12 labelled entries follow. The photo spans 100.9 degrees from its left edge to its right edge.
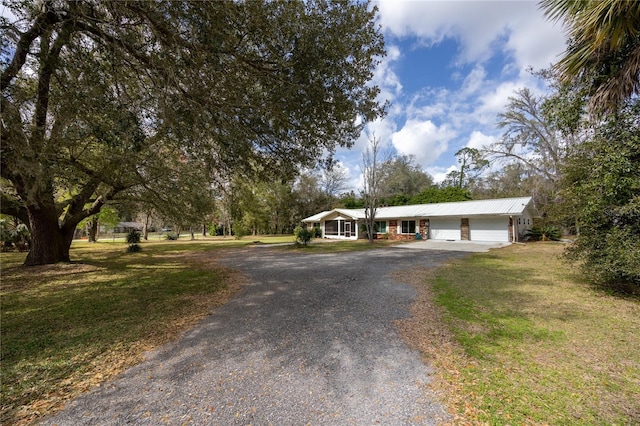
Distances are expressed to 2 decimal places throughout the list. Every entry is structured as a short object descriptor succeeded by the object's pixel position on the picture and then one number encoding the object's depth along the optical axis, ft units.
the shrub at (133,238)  62.28
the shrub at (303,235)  64.54
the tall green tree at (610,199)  18.12
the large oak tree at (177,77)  14.20
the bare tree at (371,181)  67.92
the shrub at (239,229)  102.78
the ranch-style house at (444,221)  64.28
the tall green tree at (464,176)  128.26
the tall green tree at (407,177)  128.26
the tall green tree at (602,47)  13.74
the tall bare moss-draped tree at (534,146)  67.31
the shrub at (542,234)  66.23
